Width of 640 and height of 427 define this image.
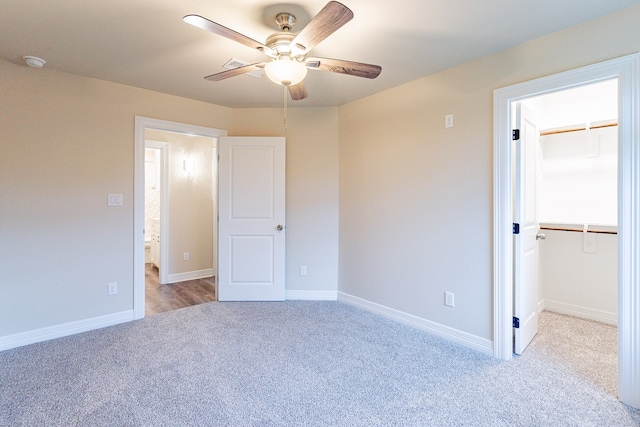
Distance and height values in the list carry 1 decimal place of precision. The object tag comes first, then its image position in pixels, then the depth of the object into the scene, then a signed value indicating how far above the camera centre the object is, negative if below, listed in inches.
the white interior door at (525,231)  93.7 -6.0
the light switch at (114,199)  118.6 +5.0
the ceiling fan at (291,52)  60.1 +36.5
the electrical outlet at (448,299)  106.4 -29.8
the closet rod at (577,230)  116.2 -6.7
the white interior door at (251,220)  147.1 -3.6
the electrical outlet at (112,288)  119.1 -29.4
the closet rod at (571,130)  115.3 +33.4
